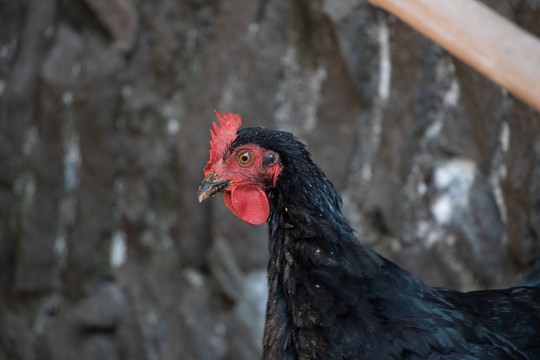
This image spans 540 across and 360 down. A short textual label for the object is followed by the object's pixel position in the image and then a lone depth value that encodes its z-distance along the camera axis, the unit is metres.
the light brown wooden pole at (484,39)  1.61
